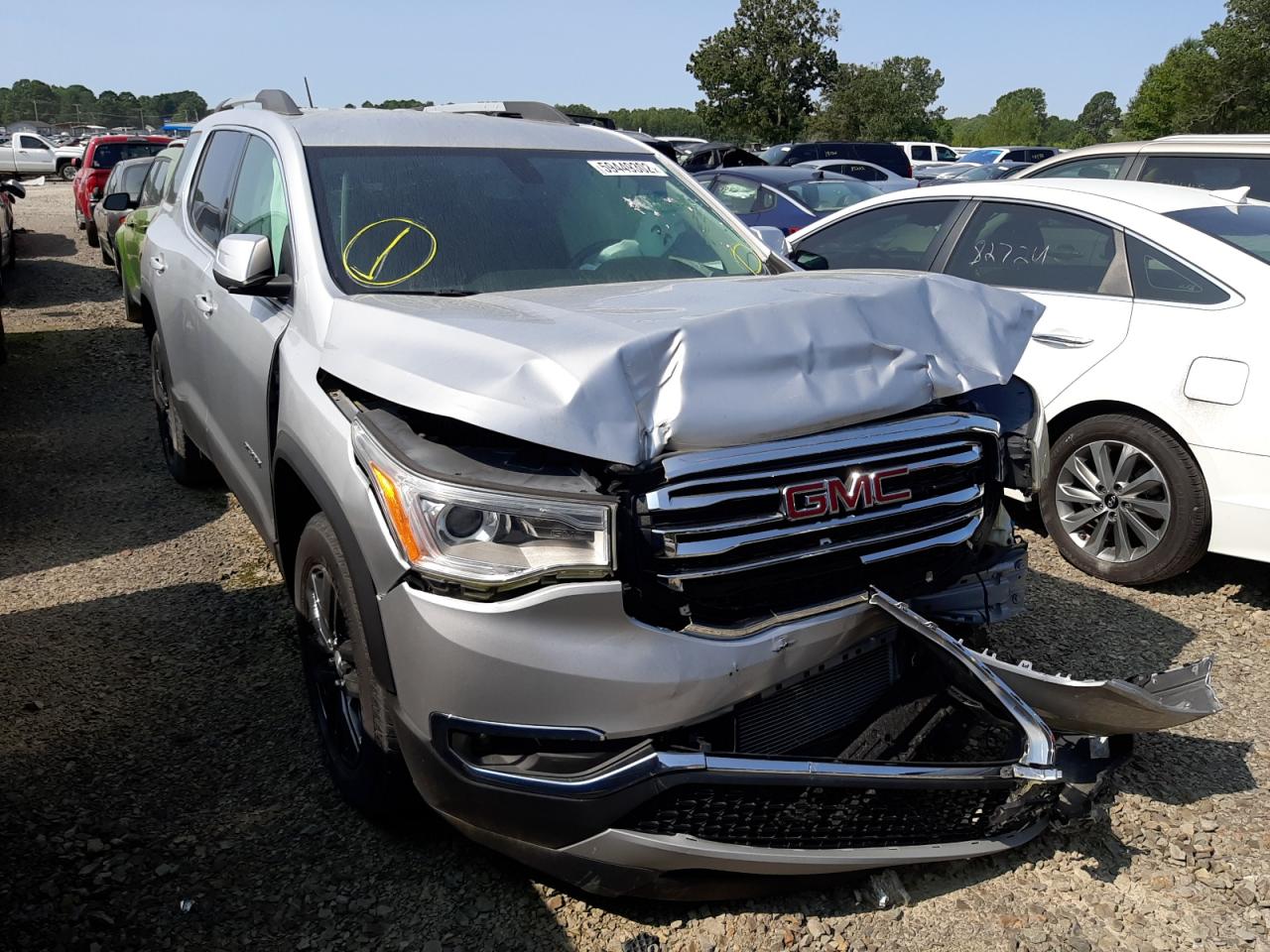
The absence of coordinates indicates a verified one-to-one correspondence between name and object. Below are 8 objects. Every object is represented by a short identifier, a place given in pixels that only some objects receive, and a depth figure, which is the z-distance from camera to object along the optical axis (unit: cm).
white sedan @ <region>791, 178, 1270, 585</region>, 418
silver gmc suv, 229
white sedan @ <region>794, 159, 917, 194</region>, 1703
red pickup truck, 1666
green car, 818
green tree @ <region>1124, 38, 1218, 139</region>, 3959
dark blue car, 1098
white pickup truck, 3516
